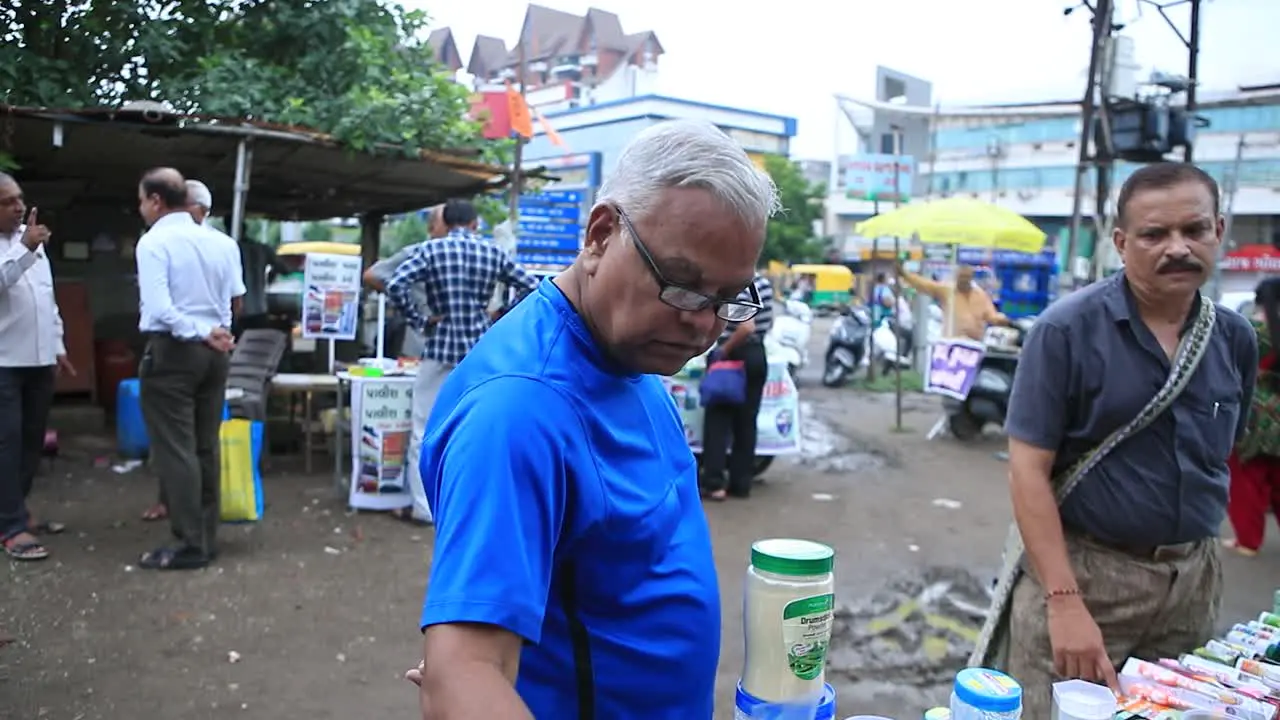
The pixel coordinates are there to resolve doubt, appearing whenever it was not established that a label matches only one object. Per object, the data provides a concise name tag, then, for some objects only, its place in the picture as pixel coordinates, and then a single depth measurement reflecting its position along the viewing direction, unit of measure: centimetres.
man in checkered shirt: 570
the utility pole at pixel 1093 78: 992
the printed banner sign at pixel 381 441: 621
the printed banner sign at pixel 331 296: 812
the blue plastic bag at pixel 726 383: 682
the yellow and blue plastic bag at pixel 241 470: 558
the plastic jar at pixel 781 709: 149
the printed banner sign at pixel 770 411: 746
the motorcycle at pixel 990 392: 966
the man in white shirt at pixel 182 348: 476
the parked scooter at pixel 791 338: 890
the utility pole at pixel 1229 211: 1411
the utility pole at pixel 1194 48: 1019
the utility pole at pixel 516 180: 863
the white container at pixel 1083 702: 185
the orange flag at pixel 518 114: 1008
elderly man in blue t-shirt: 107
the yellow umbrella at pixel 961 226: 1082
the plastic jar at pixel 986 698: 161
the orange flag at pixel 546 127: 1055
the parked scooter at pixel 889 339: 1516
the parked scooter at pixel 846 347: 1478
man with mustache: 227
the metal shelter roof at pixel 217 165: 647
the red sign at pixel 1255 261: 2325
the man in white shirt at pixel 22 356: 472
